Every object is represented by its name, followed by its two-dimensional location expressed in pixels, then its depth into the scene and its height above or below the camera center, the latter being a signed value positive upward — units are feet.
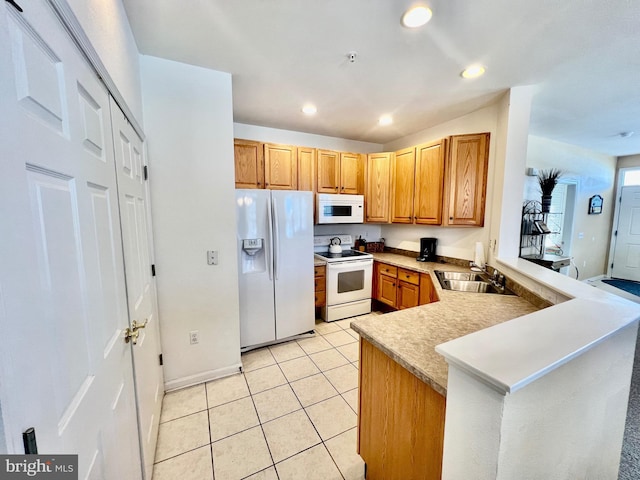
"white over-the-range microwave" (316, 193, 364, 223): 11.13 +0.38
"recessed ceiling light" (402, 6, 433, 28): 4.61 +3.76
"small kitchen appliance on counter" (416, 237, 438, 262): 11.18 -1.51
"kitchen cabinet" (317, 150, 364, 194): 11.41 +2.04
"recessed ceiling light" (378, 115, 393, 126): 9.91 +3.89
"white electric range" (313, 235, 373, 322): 10.82 -2.96
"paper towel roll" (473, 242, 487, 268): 8.89 -1.41
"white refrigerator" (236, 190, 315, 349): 8.39 -1.68
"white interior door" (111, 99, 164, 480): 3.97 -1.02
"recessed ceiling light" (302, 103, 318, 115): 8.87 +3.87
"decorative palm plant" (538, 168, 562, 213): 11.59 +1.38
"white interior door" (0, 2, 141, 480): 1.47 -0.30
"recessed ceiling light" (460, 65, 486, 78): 6.45 +3.80
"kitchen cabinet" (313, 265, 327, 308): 10.66 -2.89
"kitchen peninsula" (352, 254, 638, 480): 2.17 -1.94
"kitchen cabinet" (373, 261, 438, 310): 9.37 -2.86
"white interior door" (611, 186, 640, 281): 15.88 -1.40
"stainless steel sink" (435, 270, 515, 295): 7.50 -2.10
